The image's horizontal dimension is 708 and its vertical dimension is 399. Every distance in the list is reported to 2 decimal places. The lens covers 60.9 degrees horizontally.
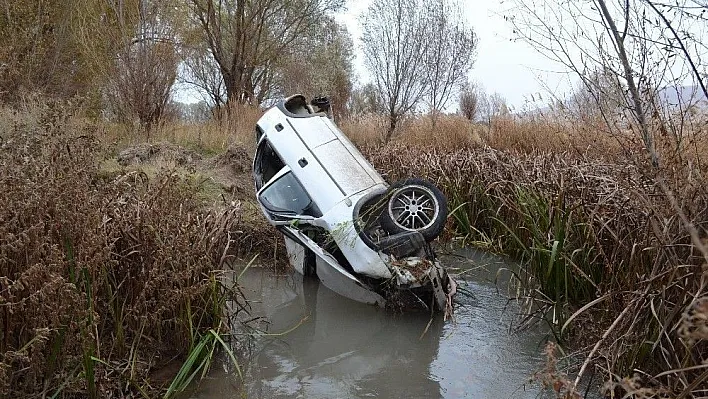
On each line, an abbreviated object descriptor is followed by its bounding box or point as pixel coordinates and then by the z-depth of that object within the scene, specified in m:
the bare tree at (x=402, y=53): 14.63
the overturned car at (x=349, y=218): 5.14
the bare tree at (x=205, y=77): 23.76
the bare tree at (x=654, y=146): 2.85
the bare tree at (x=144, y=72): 12.02
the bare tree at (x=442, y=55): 14.83
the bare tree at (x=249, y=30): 17.41
